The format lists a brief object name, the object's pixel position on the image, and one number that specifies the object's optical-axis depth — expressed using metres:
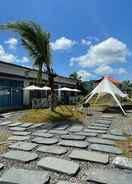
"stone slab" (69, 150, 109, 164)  2.54
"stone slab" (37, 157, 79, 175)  2.18
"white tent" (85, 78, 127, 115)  8.66
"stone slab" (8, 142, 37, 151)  3.01
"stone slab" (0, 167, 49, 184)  1.92
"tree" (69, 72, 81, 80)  25.84
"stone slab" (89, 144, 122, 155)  2.94
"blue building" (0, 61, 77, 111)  9.59
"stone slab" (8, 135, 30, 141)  3.60
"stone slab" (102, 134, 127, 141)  3.70
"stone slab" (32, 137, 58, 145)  3.39
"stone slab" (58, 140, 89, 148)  3.22
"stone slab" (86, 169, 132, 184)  1.96
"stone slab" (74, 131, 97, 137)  4.00
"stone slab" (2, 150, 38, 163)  2.54
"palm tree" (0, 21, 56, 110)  6.12
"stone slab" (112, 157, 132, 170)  2.34
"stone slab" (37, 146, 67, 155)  2.84
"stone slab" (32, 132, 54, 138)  3.91
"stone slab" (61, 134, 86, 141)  3.71
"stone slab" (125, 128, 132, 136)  4.17
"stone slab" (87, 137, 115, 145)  3.42
